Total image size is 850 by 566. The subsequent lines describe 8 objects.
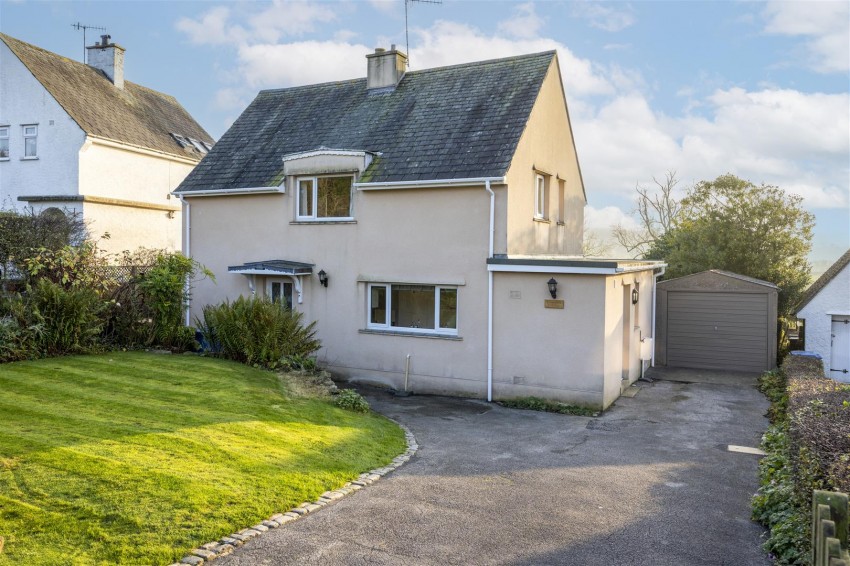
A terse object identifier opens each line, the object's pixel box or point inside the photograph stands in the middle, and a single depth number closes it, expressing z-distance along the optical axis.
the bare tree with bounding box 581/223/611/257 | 44.41
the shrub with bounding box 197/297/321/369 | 14.97
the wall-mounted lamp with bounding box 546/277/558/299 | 13.88
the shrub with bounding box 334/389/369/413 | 12.89
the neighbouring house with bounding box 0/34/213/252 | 25.28
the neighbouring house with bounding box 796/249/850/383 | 17.09
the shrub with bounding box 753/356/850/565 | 6.31
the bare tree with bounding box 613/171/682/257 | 42.19
